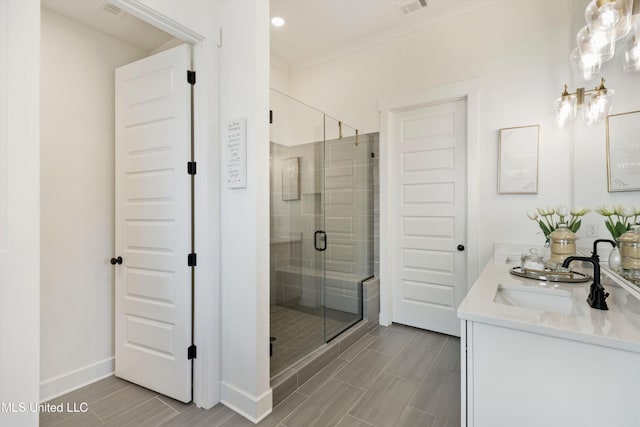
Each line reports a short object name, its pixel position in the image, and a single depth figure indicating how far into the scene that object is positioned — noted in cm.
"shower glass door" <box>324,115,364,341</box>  319
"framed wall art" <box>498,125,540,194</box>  258
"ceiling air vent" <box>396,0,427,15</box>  283
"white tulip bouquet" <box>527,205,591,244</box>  207
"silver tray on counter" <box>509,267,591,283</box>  169
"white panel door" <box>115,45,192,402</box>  203
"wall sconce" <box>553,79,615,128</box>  212
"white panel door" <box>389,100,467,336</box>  303
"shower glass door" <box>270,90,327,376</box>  252
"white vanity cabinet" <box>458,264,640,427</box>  95
